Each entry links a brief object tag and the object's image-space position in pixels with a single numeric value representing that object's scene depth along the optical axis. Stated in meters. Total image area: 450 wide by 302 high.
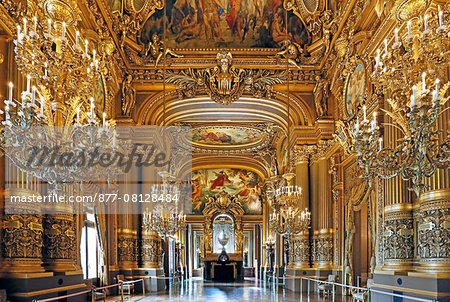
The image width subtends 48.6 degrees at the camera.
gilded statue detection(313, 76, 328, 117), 16.02
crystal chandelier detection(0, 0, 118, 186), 5.32
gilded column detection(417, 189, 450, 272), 7.62
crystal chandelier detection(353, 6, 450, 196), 5.01
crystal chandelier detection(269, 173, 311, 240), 13.95
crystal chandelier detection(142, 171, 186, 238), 13.59
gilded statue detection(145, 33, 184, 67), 15.67
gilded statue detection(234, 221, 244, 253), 33.72
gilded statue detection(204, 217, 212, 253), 33.56
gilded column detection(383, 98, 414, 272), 9.00
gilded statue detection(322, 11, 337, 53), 14.30
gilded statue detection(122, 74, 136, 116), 15.96
